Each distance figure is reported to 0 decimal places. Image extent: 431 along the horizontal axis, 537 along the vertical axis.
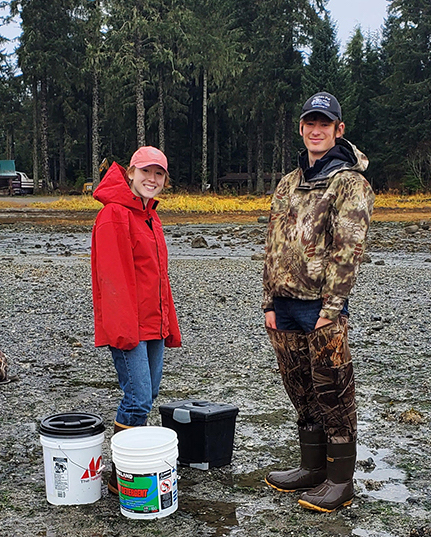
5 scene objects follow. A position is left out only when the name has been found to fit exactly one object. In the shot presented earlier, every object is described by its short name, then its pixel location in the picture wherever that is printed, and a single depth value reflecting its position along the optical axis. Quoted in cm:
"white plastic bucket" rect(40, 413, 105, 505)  389
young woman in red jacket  397
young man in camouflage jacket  372
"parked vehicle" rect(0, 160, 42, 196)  5594
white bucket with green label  376
